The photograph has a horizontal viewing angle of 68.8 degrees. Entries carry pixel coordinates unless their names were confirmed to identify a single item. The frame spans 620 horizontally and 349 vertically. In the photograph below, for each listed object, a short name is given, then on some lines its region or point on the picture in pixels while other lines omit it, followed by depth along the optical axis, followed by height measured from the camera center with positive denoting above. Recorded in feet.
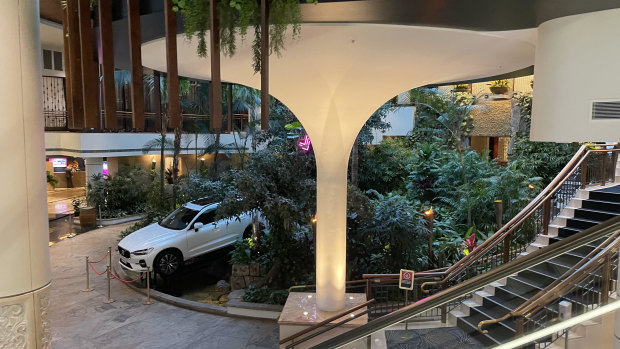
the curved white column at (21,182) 8.44 -0.91
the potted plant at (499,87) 55.47 +5.99
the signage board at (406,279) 21.08 -6.68
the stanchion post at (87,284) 31.45 -10.53
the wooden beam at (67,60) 12.23 +2.05
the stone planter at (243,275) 32.96 -10.16
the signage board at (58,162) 82.12 -5.06
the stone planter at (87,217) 51.21 -9.31
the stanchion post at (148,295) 29.51 -10.56
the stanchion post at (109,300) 29.50 -10.84
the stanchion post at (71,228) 47.20 -10.46
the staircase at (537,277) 17.28 -6.23
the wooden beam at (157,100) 14.17 +1.22
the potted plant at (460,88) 58.29 +6.17
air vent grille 12.03 +0.71
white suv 33.22 -8.11
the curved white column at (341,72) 15.97 +2.92
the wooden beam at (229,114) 15.29 +0.77
